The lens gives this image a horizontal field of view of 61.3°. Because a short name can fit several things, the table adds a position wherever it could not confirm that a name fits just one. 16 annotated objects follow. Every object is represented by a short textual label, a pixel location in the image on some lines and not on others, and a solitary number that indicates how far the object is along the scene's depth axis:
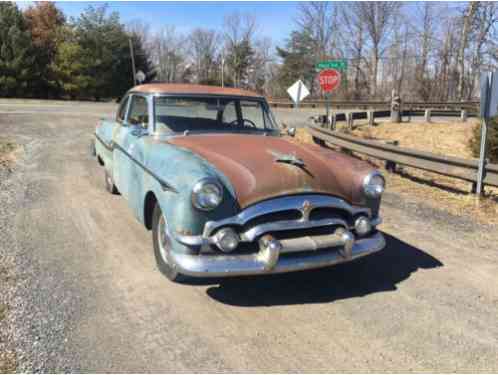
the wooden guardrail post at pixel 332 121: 13.93
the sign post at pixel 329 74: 11.92
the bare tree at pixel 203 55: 68.94
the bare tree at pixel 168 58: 73.44
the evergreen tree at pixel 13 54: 36.72
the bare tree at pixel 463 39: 30.94
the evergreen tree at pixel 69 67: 39.94
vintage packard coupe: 3.16
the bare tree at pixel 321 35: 49.44
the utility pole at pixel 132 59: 43.22
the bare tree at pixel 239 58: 60.91
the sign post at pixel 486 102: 6.05
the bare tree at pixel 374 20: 43.94
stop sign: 11.92
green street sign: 11.93
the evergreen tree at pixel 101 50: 41.22
